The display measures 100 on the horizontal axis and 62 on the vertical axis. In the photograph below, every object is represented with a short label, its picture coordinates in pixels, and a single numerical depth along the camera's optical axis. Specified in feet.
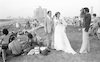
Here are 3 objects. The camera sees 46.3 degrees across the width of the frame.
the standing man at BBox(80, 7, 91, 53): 15.99
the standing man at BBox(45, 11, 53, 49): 19.47
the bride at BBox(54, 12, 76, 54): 18.61
